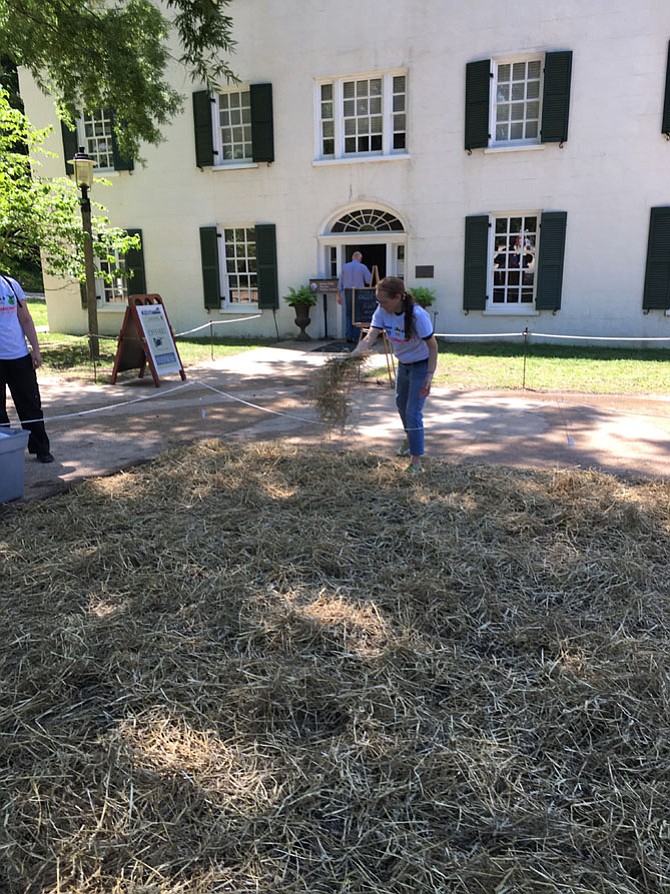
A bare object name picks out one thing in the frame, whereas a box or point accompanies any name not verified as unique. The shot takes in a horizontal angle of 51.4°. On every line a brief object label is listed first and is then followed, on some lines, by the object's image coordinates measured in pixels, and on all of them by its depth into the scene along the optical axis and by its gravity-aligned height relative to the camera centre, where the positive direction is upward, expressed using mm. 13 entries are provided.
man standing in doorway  14250 +6
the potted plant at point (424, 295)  14469 -386
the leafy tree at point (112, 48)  9328 +3214
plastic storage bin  4973 -1270
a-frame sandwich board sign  9852 -852
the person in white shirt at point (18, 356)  5629 -600
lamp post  11531 +902
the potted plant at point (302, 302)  15172 -509
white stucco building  13117 +2229
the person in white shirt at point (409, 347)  5344 -543
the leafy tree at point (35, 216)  11609 +1094
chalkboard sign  14375 -565
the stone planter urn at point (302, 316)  15281 -813
